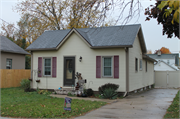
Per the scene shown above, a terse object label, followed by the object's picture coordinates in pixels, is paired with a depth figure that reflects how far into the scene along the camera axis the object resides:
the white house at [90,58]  13.76
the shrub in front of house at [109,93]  12.60
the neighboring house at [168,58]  51.06
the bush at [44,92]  14.50
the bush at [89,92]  13.56
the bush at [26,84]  16.25
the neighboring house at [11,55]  20.84
